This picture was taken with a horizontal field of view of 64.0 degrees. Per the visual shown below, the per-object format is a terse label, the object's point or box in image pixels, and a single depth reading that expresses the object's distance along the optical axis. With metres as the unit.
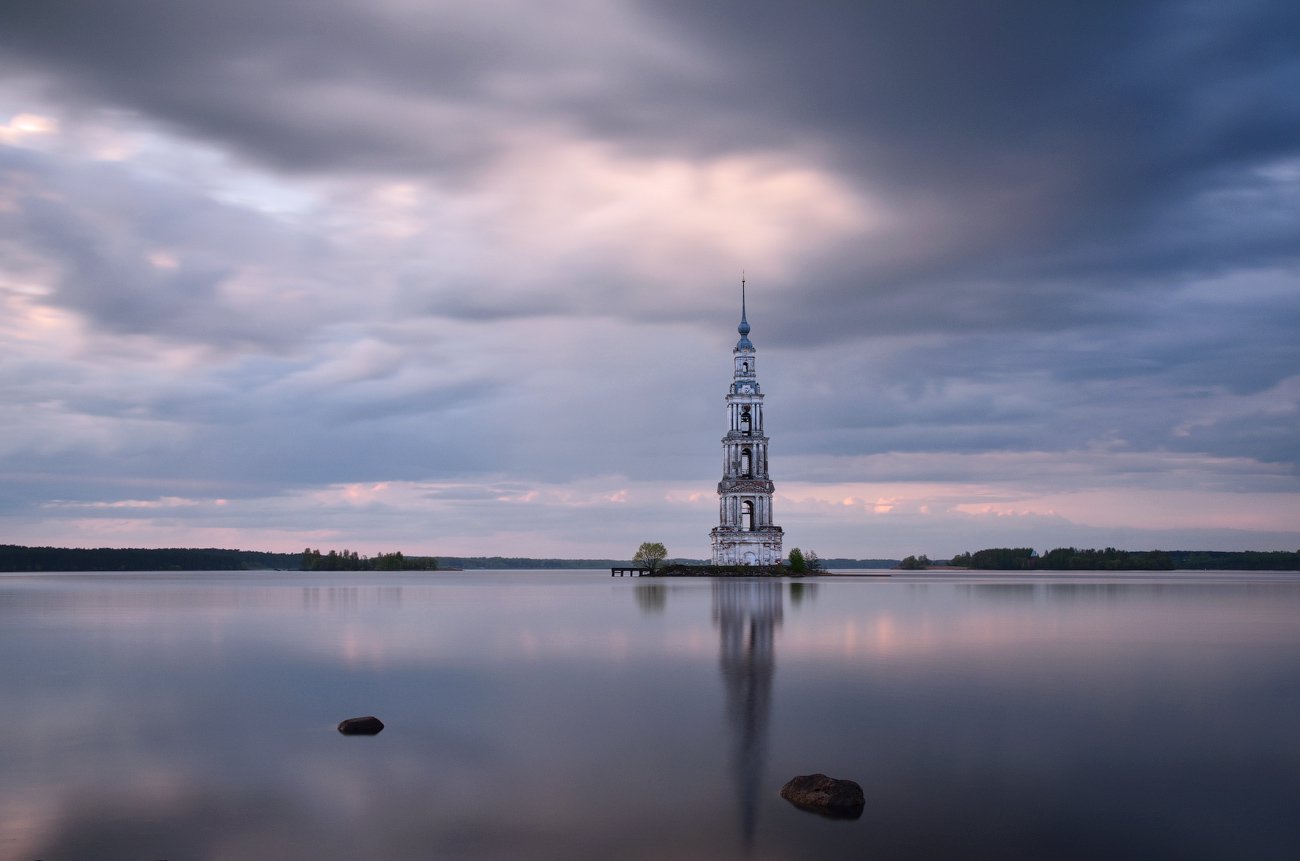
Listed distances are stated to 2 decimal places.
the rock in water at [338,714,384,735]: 25.06
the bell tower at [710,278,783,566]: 152.50
